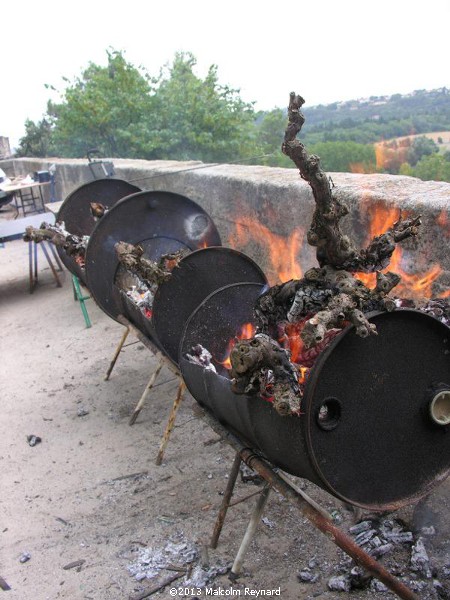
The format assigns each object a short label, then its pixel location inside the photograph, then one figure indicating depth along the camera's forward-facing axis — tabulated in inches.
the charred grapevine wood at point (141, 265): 130.5
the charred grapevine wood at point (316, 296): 80.0
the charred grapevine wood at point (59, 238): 188.4
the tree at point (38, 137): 743.1
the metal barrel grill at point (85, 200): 229.0
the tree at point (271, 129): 717.6
